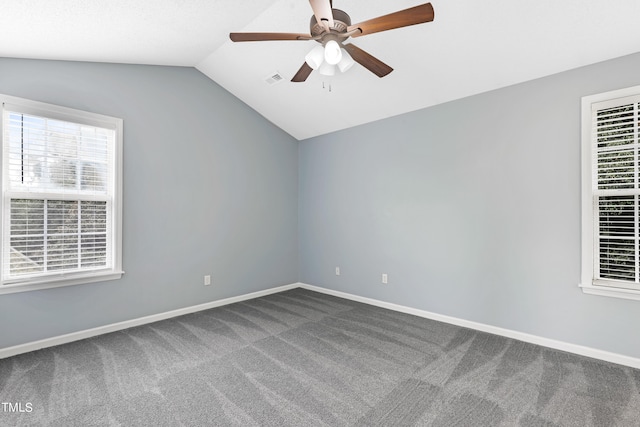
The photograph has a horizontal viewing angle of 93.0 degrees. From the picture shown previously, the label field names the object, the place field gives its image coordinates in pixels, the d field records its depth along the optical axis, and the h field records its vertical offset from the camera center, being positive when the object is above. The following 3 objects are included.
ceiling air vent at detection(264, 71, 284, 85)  3.68 +1.66
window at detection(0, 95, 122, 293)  2.73 +0.14
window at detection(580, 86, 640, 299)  2.54 +0.18
